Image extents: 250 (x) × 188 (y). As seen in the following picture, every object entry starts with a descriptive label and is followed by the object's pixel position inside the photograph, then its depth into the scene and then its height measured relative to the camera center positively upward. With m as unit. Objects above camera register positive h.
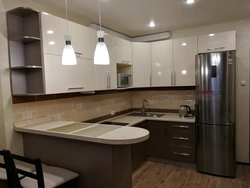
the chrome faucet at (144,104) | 4.18 -0.46
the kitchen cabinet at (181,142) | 3.27 -1.01
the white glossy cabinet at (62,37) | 2.04 +0.60
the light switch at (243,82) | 3.35 -0.02
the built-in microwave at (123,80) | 3.24 +0.08
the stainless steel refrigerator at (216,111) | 2.92 -0.46
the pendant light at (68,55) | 1.69 +0.28
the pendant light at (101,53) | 1.64 +0.28
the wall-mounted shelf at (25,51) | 2.05 +0.40
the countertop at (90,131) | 1.66 -0.46
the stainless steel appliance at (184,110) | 3.57 -0.51
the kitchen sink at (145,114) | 3.84 -0.62
